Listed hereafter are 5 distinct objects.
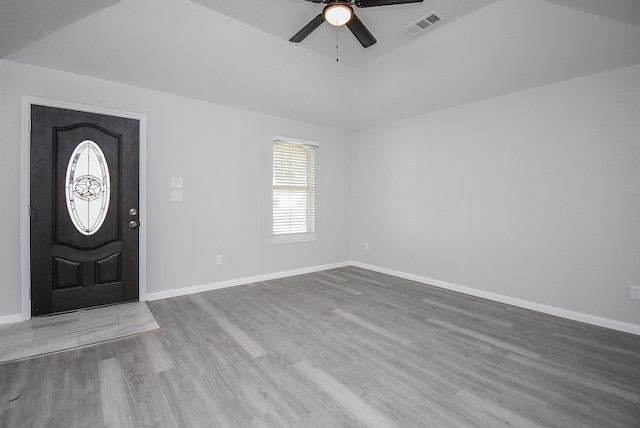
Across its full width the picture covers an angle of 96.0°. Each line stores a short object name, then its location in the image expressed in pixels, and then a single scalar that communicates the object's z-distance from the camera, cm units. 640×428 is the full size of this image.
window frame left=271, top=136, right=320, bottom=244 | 470
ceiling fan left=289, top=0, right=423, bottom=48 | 221
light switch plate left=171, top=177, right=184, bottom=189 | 376
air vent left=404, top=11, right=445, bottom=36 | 283
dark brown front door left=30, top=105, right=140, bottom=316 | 299
